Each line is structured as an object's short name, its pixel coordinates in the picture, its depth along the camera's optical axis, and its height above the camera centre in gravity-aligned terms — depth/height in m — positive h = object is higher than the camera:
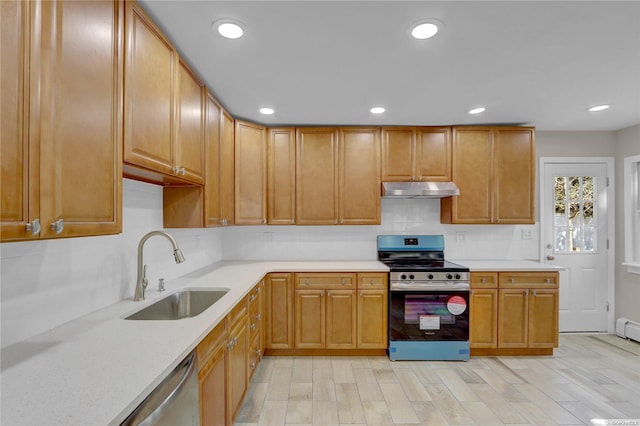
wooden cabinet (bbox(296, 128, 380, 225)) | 3.39 +0.47
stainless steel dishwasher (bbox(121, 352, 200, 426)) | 0.96 -0.64
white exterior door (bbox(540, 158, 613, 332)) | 3.67 -0.22
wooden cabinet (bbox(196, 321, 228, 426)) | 1.41 -0.80
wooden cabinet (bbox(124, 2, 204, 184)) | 1.41 +0.60
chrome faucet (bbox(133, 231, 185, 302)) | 1.82 -0.35
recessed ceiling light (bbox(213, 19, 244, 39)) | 1.64 +1.04
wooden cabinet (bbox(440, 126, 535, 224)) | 3.36 +0.44
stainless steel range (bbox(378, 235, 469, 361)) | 3.01 -0.94
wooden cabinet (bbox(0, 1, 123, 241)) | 0.85 +0.33
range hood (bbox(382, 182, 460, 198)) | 3.24 +0.31
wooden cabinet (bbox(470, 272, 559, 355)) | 3.08 -0.93
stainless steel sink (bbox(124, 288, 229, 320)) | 2.01 -0.58
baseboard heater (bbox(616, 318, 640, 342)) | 3.40 -1.26
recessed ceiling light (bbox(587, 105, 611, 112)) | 2.89 +1.06
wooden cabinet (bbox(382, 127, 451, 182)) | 3.41 +0.72
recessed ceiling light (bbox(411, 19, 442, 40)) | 1.64 +1.04
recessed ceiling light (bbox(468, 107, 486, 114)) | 2.91 +1.04
